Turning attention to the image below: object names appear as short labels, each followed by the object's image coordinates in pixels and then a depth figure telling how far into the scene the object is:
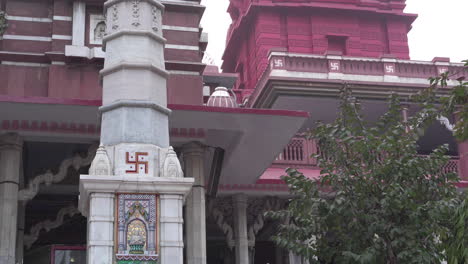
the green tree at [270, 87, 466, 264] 10.14
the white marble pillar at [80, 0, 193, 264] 8.14
